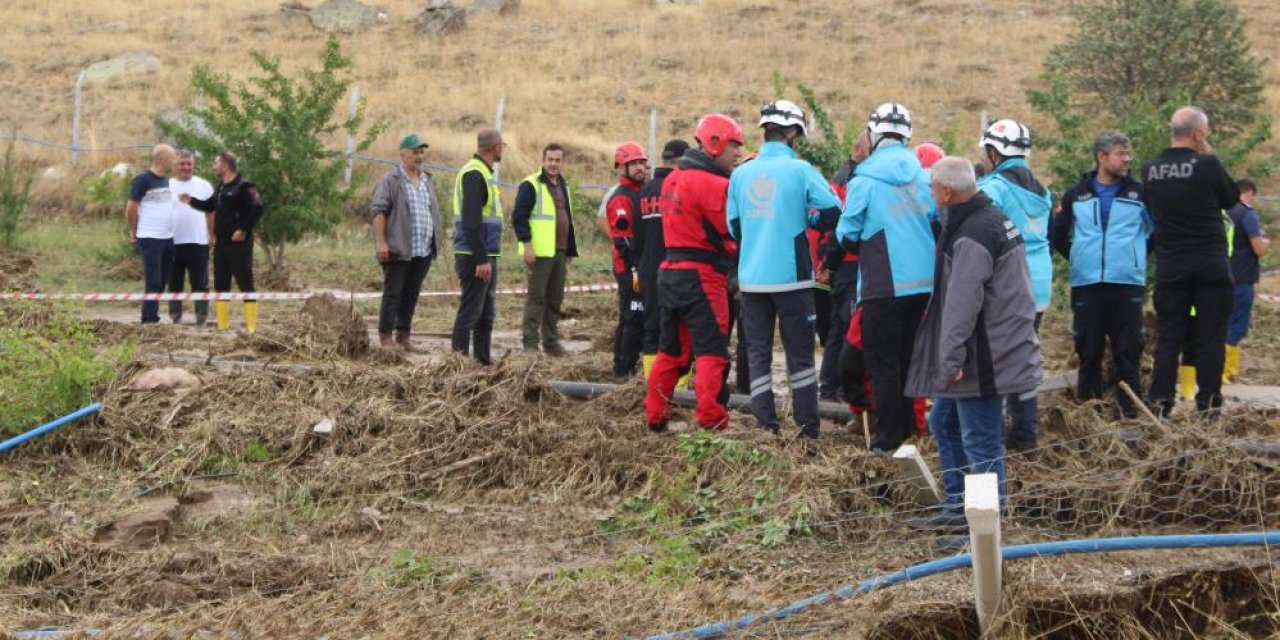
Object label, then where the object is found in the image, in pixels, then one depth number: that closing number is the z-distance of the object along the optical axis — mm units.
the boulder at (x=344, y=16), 44719
